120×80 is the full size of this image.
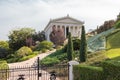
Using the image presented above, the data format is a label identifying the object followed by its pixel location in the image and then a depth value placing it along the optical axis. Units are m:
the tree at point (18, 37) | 62.22
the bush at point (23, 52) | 48.78
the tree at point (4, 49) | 56.21
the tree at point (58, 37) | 60.68
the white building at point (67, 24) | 74.88
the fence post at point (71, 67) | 16.72
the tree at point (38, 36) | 70.07
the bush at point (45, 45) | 52.73
